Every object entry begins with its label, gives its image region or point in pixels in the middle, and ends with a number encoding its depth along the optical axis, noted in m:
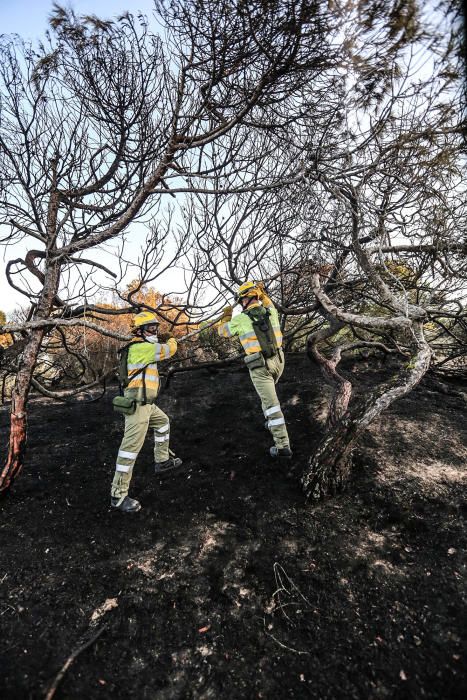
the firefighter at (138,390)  3.51
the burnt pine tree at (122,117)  2.85
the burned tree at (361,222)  3.20
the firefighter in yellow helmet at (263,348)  4.11
